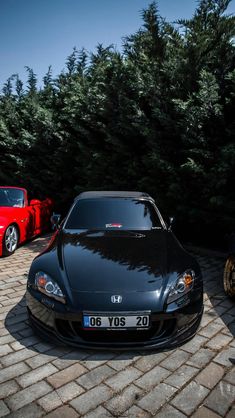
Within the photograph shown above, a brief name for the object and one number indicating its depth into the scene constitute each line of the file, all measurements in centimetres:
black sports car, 291
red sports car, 666
